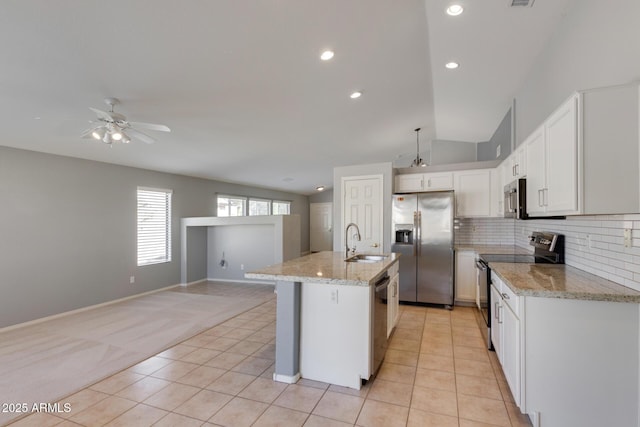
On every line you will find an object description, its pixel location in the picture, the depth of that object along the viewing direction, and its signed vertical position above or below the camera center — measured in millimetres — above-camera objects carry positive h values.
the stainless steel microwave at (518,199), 2748 +166
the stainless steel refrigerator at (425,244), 4434 -407
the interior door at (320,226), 11039 -363
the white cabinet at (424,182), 4855 +569
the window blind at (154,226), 5516 -187
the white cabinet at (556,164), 1780 +364
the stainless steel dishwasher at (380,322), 2480 -913
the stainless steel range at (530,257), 2805 -429
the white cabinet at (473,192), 4625 +379
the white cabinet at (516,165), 2875 +555
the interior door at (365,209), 4570 +112
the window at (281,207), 9672 +298
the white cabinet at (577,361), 1659 -836
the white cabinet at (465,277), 4512 -903
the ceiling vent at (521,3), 2262 +1614
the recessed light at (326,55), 2887 +1566
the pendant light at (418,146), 5980 +1641
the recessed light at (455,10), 2322 +1616
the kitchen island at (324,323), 2320 -858
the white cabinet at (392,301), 3105 -914
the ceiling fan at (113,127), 2779 +852
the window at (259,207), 8578 +277
